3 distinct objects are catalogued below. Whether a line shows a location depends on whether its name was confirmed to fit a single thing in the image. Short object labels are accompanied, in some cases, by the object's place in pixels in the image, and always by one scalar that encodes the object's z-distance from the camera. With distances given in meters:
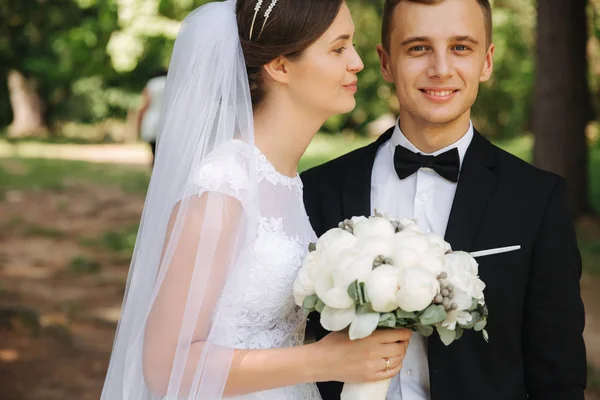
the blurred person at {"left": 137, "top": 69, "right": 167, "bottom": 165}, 10.98
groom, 2.82
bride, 2.51
